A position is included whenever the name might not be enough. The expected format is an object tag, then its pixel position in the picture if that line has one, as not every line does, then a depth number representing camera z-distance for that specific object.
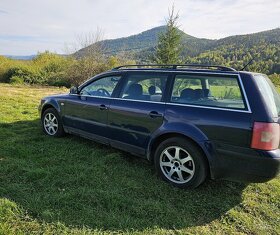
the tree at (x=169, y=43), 22.86
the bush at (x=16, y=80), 24.38
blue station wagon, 3.33
